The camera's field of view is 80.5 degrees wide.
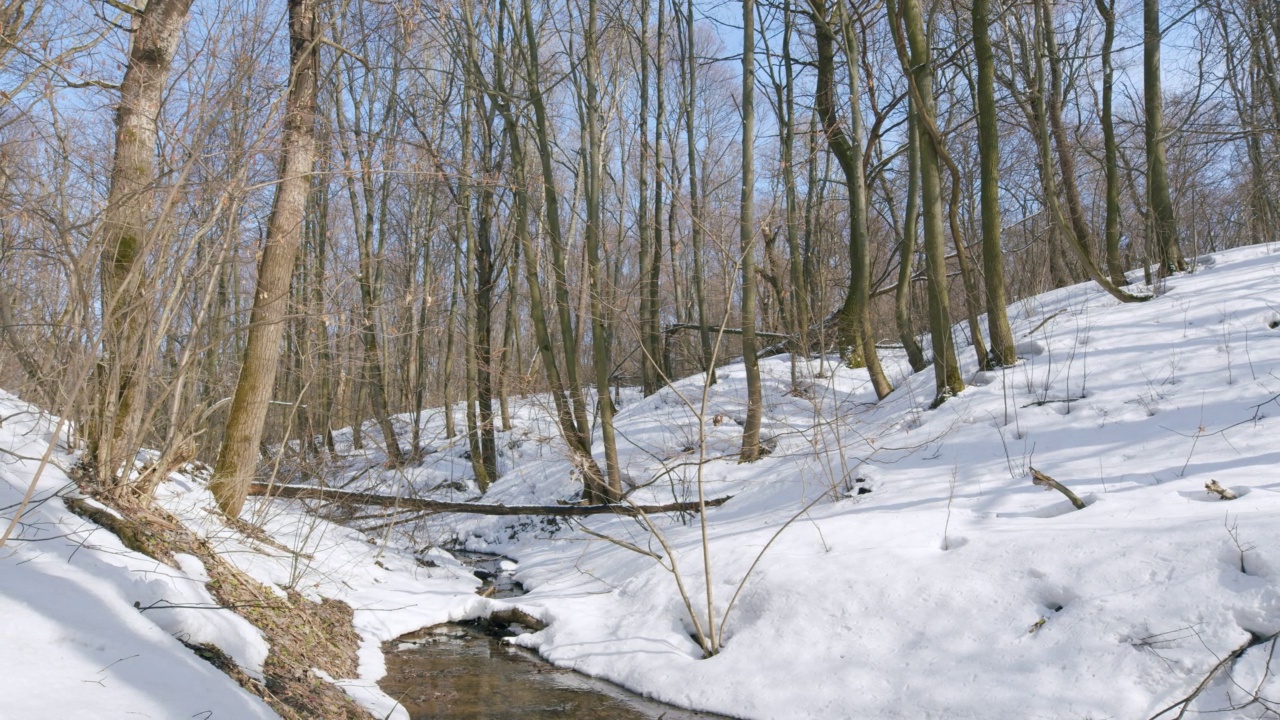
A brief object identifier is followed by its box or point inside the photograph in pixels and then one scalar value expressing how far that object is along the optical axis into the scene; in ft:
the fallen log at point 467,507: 27.58
